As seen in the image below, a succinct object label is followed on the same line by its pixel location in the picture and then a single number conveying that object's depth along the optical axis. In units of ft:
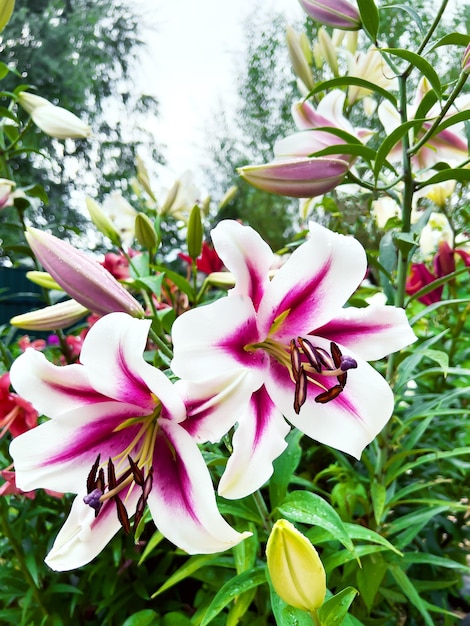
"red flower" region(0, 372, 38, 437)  1.90
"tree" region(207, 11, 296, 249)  22.39
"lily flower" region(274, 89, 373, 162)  1.79
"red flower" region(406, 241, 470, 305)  2.41
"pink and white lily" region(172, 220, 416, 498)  0.95
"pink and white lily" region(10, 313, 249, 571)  0.94
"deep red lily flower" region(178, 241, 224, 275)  2.60
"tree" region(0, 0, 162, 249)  19.97
